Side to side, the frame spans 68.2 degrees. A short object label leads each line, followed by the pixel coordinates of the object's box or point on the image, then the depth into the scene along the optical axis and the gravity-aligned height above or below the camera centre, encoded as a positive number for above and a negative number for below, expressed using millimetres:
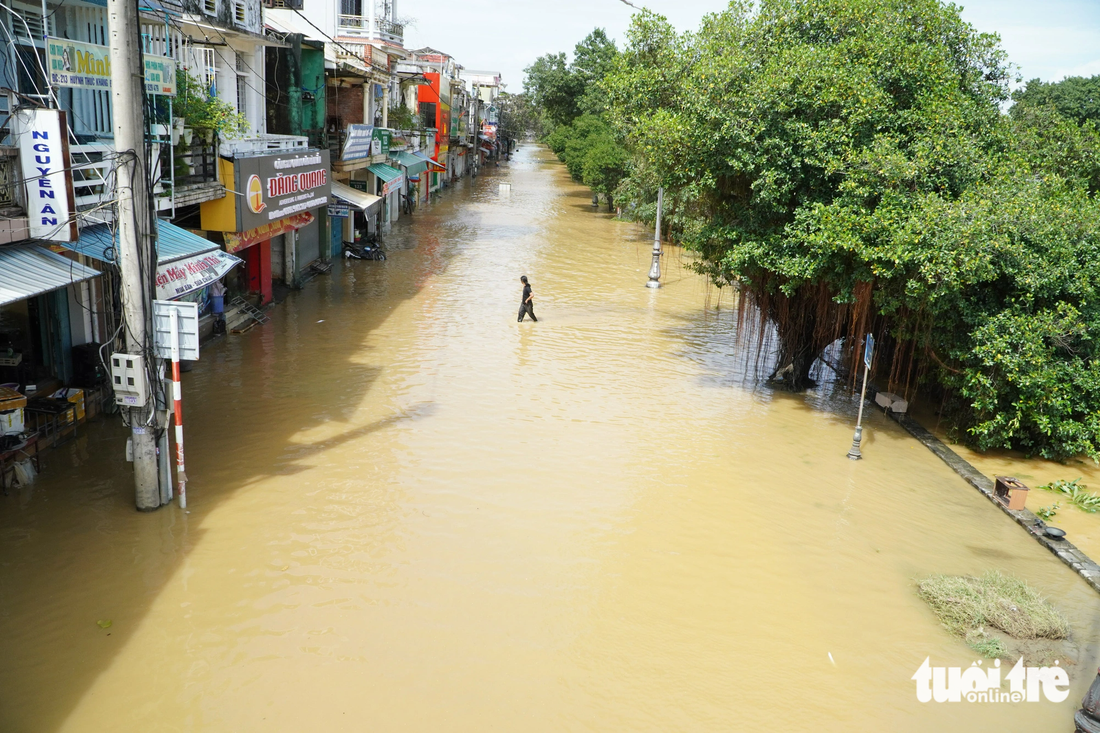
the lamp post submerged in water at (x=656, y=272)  26870 -3438
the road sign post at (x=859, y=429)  13005 -3966
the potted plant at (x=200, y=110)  13547 +538
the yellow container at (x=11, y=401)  10031 -3233
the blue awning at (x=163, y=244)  9977 -1388
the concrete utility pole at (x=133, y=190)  8555 -536
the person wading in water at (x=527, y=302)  20500 -3485
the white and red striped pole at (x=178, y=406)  9266 -2997
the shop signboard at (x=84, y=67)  9453 +851
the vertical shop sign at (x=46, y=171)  8656 -384
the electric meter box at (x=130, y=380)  9023 -2608
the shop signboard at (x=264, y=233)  16500 -1867
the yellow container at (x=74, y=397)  11562 -3654
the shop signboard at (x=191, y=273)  10844 -1813
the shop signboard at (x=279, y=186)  15992 -849
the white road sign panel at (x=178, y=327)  9234 -2073
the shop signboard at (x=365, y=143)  24266 +279
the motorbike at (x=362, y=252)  28812 -3489
